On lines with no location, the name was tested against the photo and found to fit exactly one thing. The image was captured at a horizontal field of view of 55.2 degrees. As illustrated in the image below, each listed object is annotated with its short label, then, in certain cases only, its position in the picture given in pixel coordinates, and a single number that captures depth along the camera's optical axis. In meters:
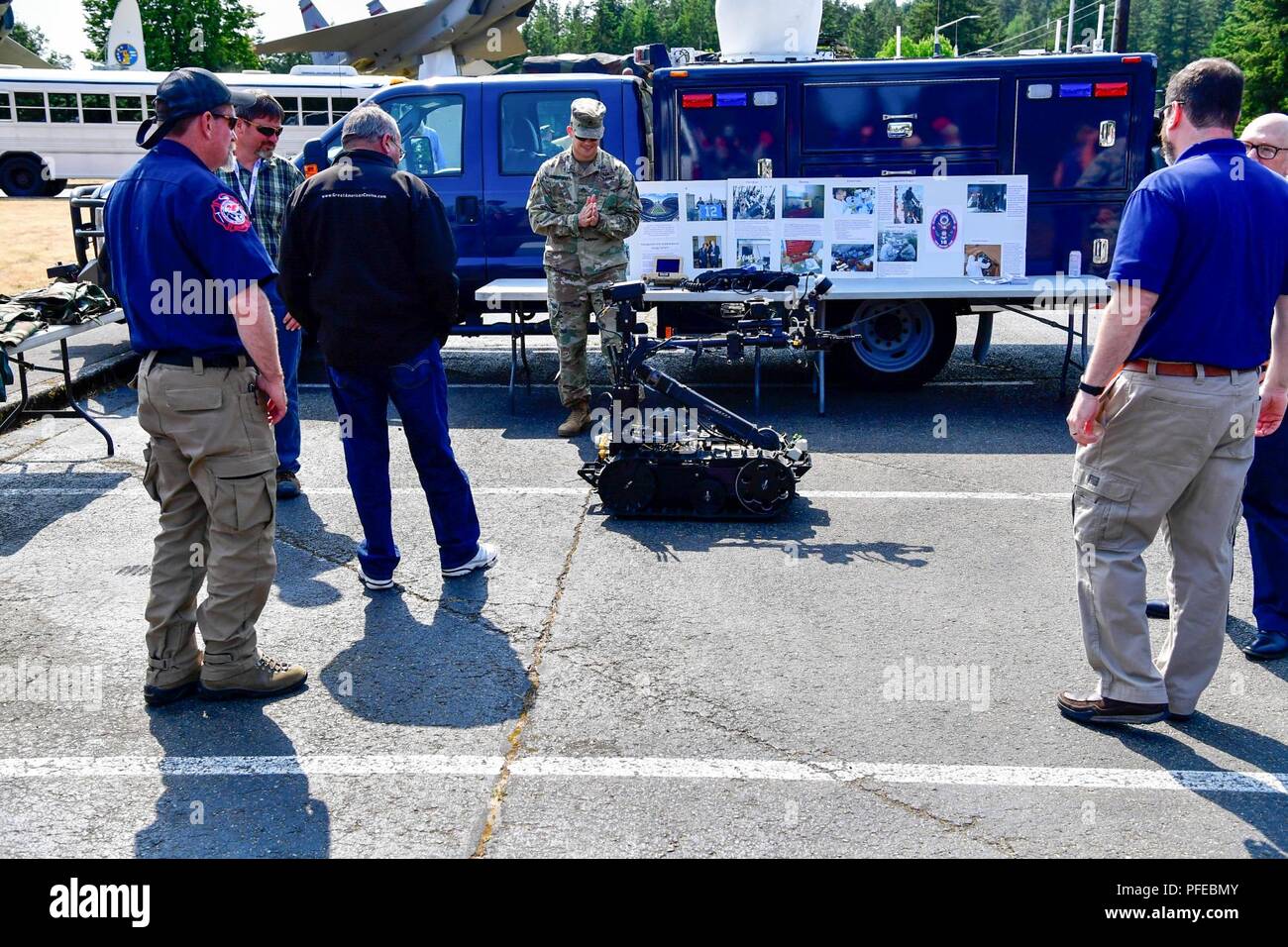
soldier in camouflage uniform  8.10
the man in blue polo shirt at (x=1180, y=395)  3.91
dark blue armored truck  9.29
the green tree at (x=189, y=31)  51.66
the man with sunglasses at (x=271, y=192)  6.96
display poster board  9.23
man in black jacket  5.29
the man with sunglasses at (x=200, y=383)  4.23
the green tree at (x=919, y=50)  59.73
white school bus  29.27
